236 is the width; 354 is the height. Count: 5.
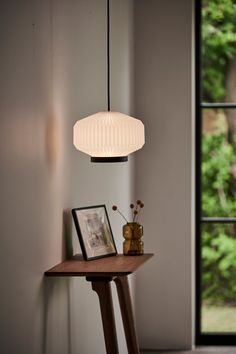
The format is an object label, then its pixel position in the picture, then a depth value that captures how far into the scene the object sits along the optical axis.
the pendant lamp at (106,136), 4.55
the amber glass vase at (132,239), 5.02
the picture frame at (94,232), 4.68
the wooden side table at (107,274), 4.27
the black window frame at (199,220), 6.59
